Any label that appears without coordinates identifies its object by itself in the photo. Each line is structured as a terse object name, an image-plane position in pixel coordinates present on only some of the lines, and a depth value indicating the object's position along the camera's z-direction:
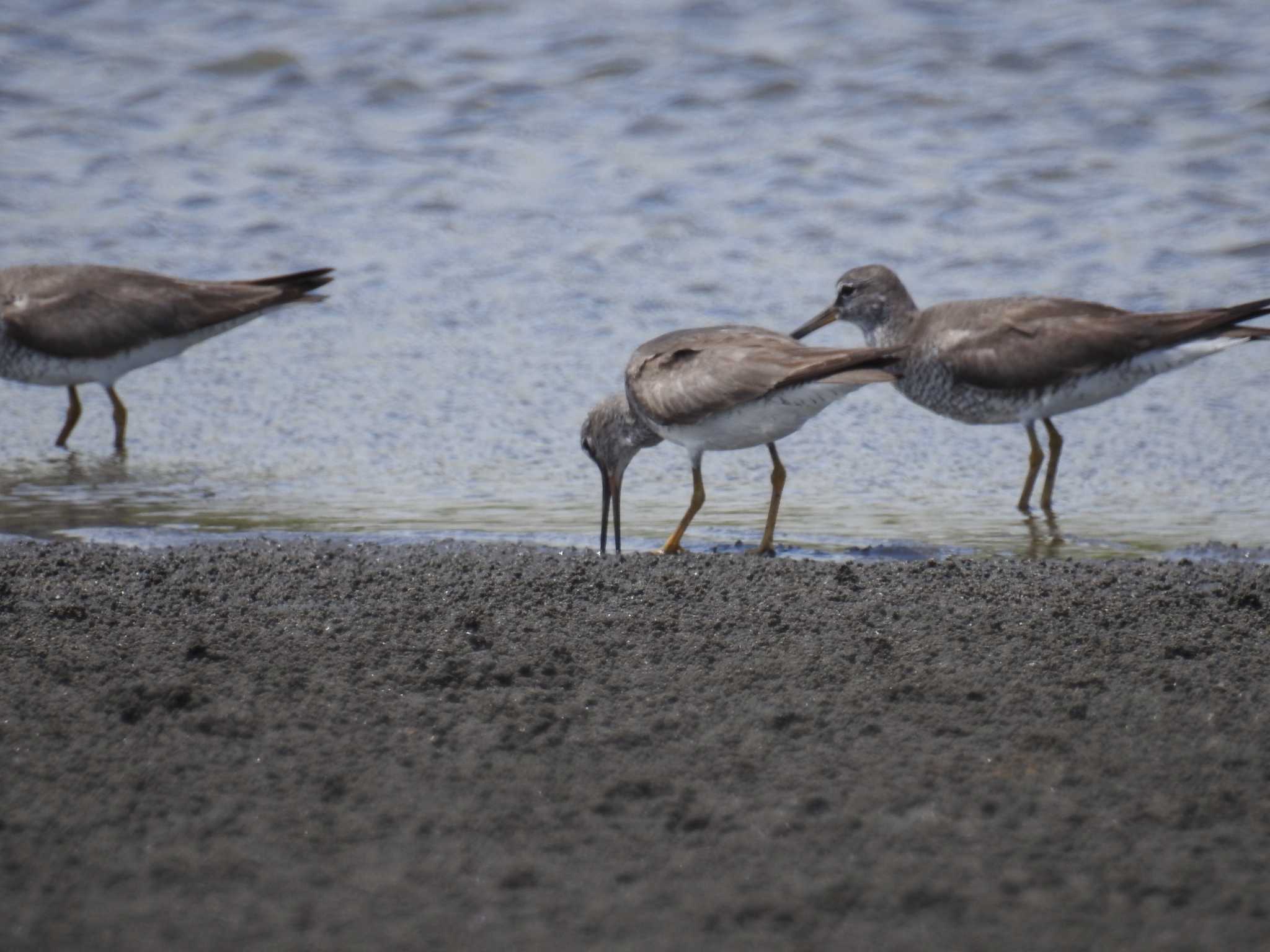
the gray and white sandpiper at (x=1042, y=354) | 15.49
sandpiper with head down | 13.39
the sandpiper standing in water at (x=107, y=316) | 18.06
